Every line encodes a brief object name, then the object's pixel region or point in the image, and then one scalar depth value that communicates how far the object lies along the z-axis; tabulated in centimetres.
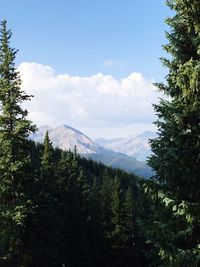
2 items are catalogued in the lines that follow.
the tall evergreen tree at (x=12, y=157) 2600
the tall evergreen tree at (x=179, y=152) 1367
